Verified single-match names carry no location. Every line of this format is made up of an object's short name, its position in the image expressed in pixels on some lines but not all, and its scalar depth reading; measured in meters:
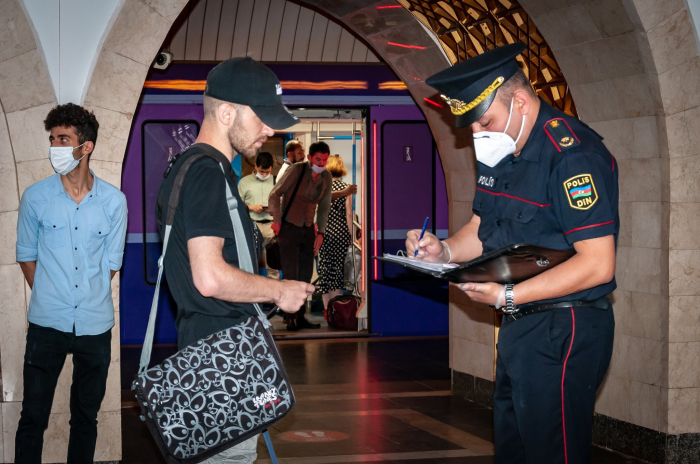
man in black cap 2.27
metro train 8.66
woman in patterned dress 9.74
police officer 2.53
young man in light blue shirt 3.91
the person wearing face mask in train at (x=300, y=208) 8.91
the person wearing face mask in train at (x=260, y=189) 9.83
